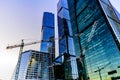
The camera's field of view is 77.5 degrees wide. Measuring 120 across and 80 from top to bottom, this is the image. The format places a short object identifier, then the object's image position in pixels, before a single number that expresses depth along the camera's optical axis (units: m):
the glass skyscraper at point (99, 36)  37.14
